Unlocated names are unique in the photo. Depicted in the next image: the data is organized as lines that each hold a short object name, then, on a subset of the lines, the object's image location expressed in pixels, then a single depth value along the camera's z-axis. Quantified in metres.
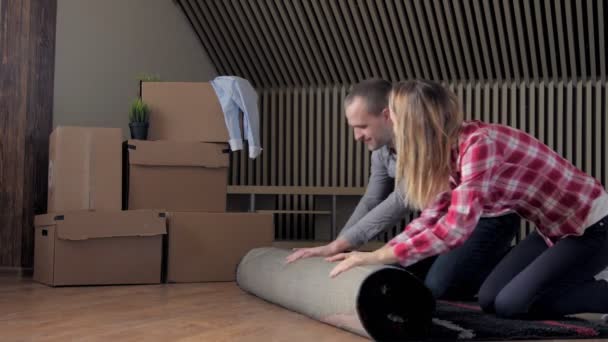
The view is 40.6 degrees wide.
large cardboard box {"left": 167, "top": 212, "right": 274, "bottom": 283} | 4.20
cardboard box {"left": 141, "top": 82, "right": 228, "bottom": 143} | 4.43
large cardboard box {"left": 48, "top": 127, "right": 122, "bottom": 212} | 4.08
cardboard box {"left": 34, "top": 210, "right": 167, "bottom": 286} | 3.91
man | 2.74
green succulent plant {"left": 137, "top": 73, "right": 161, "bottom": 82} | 4.58
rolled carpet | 2.29
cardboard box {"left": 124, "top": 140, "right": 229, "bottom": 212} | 4.30
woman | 2.15
